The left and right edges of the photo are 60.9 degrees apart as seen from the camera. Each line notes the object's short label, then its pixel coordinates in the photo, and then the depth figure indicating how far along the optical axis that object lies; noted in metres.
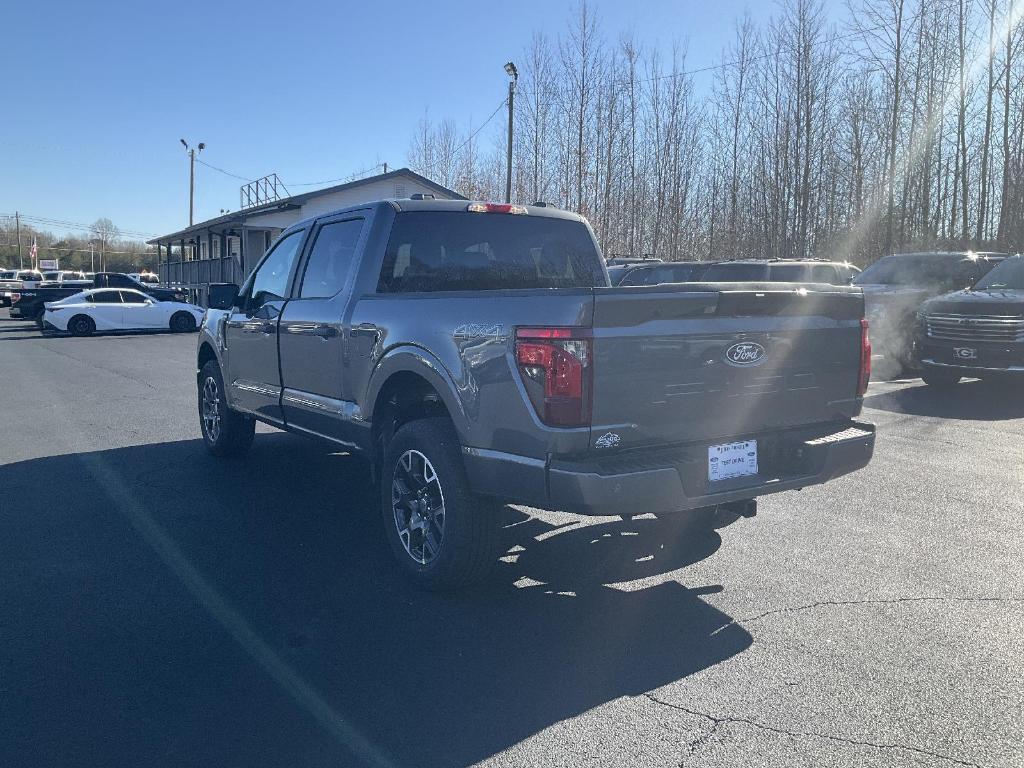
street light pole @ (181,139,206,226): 53.29
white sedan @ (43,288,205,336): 25.23
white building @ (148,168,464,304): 31.50
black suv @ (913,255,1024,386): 10.55
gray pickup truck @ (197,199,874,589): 3.67
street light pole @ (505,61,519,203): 27.38
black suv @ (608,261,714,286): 14.62
